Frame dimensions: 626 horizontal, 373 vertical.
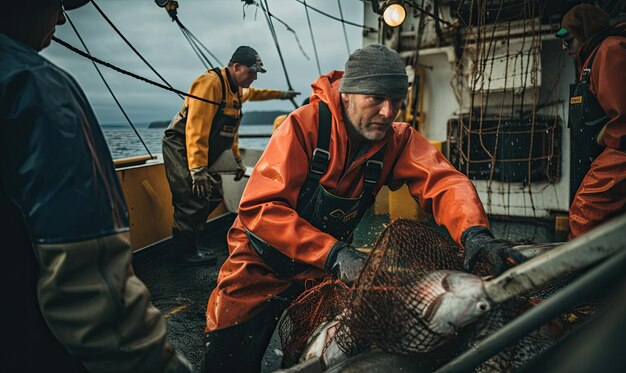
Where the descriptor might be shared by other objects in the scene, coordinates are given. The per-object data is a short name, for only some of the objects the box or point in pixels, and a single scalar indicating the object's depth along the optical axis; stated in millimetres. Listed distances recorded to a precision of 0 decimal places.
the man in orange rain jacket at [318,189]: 1983
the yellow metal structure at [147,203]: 4840
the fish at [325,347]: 1544
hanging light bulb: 5077
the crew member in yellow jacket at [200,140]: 4434
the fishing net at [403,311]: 1266
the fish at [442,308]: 1185
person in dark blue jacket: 942
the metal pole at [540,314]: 848
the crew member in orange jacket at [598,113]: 3285
